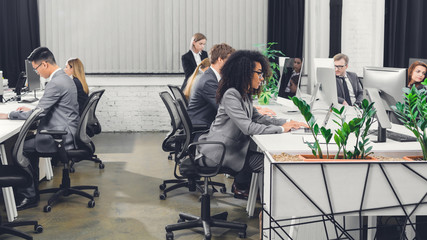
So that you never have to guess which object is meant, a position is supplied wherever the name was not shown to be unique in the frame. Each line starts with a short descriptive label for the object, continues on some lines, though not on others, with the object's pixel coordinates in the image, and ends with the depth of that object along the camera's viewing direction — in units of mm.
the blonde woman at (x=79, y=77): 5406
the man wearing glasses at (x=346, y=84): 5480
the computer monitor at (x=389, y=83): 3029
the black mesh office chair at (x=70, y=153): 4172
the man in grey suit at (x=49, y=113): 4203
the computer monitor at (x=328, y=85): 4105
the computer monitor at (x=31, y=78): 6059
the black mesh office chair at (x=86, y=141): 4266
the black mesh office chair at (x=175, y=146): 4348
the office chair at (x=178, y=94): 4996
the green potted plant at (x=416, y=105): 2043
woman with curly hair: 3367
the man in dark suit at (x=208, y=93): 4383
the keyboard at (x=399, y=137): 3078
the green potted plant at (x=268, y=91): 5455
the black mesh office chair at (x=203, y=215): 3428
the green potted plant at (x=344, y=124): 1980
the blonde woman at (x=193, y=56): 6969
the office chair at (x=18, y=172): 3327
